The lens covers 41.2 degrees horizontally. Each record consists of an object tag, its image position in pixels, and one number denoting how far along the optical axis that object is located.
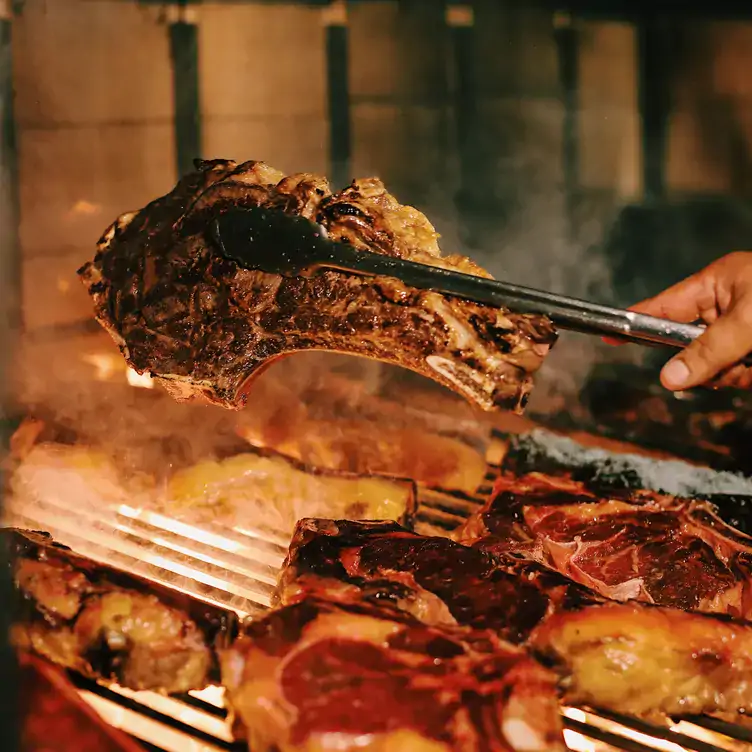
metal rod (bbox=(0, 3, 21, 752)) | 0.43
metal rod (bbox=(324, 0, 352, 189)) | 0.95
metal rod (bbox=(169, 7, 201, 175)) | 0.84
